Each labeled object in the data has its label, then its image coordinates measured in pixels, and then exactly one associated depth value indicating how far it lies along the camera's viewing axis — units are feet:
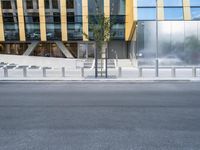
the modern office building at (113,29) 85.51
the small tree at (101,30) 59.88
